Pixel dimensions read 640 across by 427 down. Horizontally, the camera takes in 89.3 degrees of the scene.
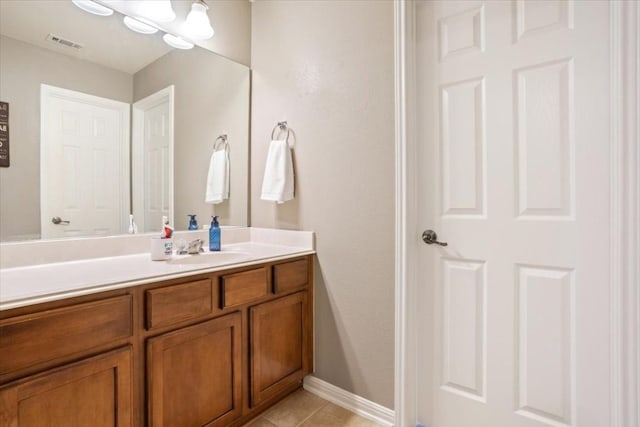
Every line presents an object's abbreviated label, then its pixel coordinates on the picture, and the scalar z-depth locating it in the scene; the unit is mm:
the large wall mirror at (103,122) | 1357
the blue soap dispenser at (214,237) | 1909
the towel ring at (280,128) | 2035
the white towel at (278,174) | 1932
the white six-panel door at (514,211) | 1203
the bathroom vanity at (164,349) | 945
